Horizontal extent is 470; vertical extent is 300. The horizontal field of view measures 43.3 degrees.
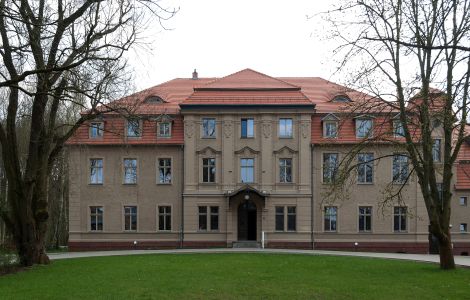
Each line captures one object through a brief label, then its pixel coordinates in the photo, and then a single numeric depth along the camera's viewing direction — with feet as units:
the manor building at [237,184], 122.83
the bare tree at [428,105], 58.39
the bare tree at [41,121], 59.67
